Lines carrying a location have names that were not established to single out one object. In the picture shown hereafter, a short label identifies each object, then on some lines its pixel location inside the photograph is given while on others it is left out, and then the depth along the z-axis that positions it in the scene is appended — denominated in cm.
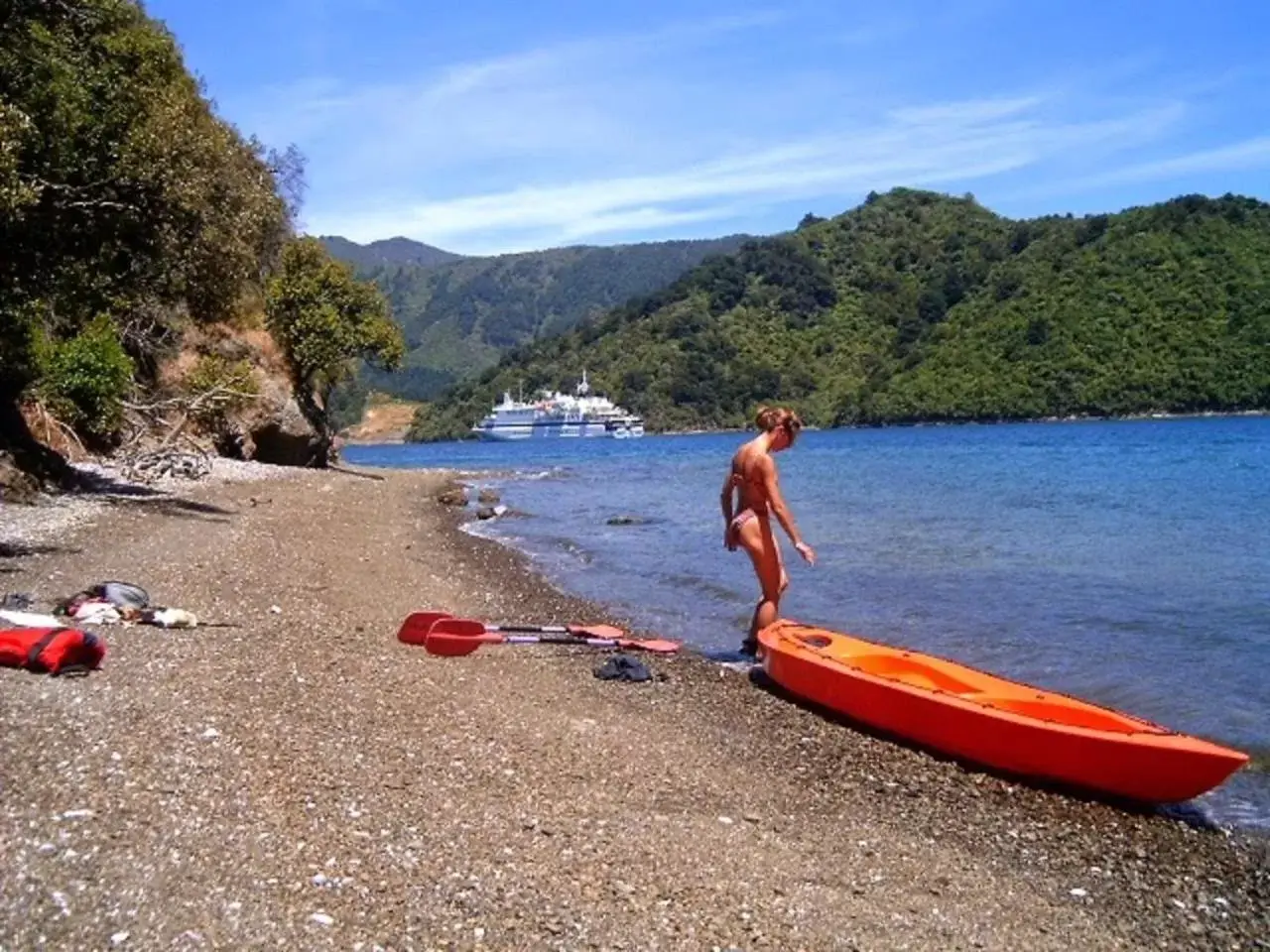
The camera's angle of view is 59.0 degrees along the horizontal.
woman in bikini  996
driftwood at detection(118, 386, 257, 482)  2167
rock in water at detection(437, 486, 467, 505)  3102
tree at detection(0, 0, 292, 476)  1391
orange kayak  645
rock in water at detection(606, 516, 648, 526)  2689
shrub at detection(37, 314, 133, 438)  2059
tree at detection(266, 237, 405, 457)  3853
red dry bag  702
